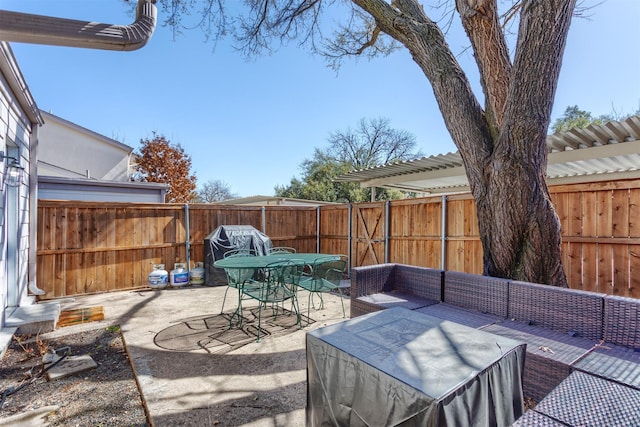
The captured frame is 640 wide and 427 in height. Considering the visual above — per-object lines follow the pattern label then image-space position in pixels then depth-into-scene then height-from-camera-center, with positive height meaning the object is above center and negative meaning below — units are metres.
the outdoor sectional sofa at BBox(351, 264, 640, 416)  1.97 -0.89
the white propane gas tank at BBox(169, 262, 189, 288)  6.24 -1.24
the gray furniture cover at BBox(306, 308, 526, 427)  1.17 -0.67
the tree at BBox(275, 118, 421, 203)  20.55 +4.50
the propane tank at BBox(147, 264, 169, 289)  6.04 -1.26
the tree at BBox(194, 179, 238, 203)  25.02 +1.90
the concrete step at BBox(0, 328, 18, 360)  3.04 -1.28
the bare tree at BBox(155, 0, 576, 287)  2.90 +1.06
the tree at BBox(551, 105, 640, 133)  15.92 +5.53
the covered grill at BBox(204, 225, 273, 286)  6.28 -0.62
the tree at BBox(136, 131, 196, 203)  15.25 +2.51
